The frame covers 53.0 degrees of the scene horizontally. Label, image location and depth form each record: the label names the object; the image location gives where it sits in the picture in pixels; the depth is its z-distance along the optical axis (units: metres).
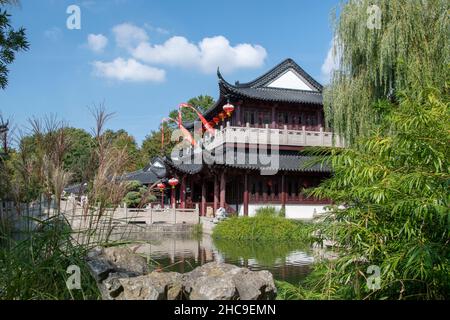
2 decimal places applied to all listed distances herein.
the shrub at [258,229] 13.14
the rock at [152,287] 2.25
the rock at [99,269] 2.30
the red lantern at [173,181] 20.42
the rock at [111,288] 2.22
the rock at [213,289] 2.29
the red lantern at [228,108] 16.71
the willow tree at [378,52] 8.43
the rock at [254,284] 2.51
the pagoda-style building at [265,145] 17.05
